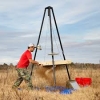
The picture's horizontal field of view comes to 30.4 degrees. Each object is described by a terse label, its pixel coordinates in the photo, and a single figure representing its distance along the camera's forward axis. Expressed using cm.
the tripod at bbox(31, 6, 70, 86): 683
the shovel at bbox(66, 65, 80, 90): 647
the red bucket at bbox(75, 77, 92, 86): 706
